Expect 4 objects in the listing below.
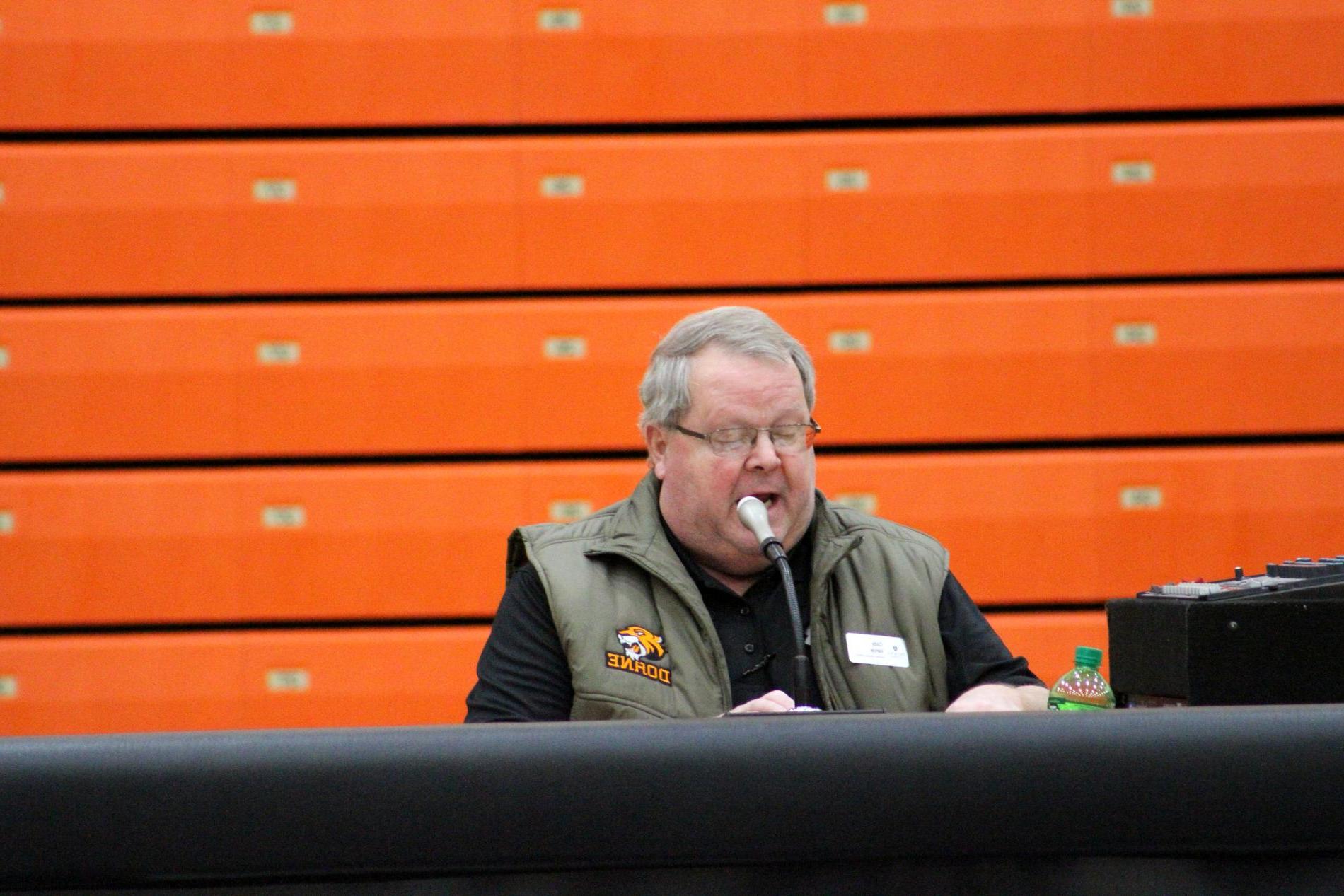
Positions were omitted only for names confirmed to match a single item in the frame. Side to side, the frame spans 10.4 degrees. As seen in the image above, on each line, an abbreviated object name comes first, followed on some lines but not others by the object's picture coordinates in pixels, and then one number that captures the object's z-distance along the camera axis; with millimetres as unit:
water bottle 10164
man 10521
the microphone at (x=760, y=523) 10176
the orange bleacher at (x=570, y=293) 11622
